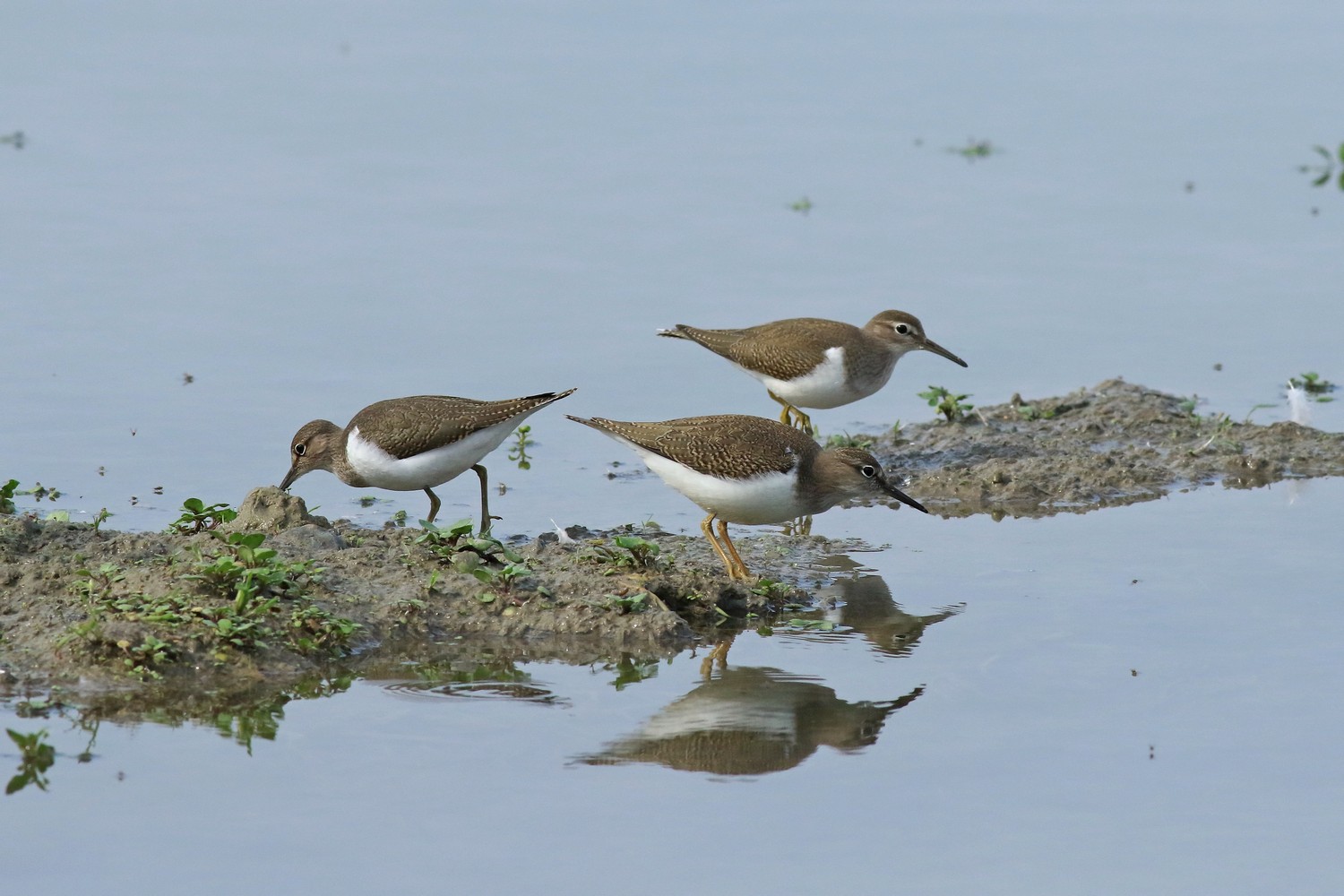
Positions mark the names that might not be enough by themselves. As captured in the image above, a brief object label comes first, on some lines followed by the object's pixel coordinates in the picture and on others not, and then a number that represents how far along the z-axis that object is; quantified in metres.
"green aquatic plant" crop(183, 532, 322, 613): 8.66
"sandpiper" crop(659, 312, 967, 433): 13.62
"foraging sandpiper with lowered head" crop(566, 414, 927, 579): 10.41
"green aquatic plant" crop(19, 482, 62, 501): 11.03
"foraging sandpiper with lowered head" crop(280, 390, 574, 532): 10.93
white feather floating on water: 13.12
